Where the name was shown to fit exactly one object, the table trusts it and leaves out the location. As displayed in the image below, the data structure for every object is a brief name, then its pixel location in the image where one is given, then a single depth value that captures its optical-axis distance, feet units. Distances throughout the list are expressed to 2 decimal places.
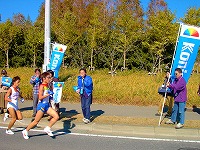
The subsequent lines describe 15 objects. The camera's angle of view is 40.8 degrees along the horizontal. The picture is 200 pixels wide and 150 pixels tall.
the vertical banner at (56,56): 37.93
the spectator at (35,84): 25.98
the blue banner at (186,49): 23.53
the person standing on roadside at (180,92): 22.78
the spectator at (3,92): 27.78
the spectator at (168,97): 26.48
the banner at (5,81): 28.63
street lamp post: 32.55
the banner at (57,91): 24.36
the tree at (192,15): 74.43
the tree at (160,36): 72.51
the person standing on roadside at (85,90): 24.31
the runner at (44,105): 19.65
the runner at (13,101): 21.02
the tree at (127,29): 75.00
